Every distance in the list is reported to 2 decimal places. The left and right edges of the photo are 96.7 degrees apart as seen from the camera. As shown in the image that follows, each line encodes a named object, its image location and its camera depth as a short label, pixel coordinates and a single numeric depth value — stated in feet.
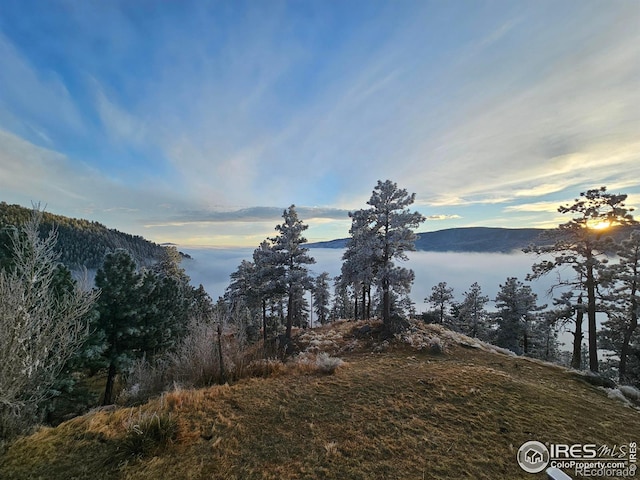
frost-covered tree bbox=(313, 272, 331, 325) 148.78
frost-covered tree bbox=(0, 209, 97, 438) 17.94
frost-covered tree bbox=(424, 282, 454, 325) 124.37
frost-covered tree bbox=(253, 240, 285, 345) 72.59
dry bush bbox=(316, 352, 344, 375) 35.29
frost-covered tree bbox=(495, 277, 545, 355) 93.71
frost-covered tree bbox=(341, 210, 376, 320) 65.41
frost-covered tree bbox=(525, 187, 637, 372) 47.83
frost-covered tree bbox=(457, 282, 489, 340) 115.75
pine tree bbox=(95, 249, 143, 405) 48.60
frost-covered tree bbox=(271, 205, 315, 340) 73.15
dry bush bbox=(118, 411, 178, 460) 17.47
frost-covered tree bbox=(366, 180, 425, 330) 62.44
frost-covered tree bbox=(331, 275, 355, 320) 164.88
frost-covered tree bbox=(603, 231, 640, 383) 51.13
